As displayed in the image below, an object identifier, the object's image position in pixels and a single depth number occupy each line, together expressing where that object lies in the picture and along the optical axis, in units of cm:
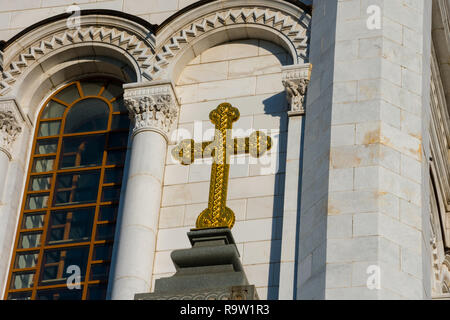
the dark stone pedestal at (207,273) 1508
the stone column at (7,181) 1970
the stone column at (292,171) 1748
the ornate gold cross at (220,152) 1862
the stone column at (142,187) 1827
